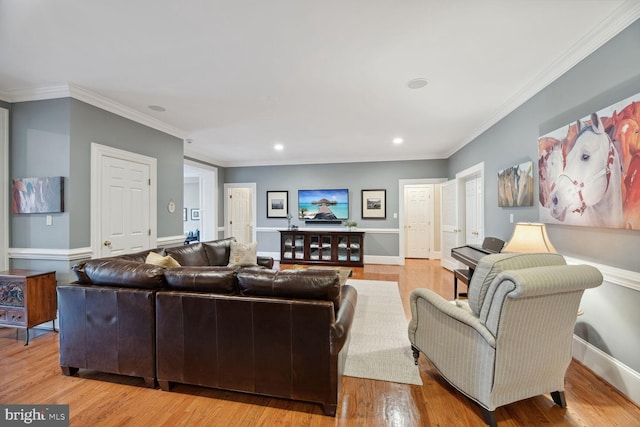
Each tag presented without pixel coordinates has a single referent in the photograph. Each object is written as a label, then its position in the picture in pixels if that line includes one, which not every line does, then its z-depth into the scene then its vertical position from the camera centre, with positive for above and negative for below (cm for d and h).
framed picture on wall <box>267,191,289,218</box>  696 +29
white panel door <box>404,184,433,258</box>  739 -17
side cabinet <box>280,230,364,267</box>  616 -77
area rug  215 -125
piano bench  330 -79
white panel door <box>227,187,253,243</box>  728 +3
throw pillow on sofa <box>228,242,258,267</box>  412 -62
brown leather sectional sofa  168 -75
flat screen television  665 +24
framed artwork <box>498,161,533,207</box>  294 +33
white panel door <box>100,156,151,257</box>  335 +13
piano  306 -51
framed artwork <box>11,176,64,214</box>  293 +24
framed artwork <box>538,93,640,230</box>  177 +33
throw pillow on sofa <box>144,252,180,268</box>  250 -43
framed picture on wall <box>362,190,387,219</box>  648 +25
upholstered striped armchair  146 -68
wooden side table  265 -83
